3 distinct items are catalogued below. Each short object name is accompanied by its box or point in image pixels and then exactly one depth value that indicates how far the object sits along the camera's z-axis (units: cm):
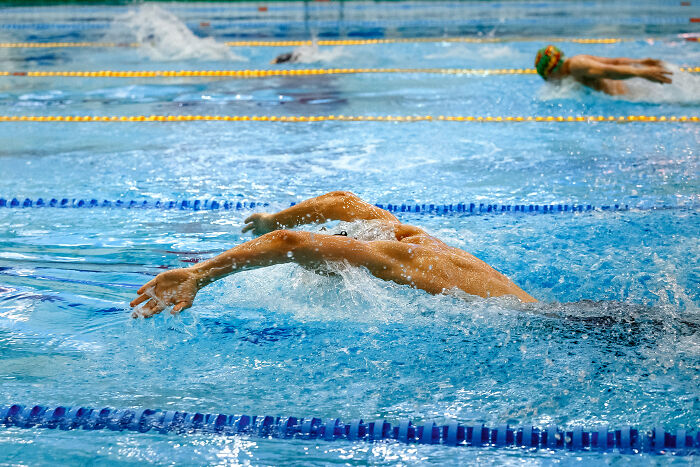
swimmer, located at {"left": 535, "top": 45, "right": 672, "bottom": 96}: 1202
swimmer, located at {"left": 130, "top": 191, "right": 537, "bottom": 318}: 480
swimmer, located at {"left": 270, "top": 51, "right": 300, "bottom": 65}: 1631
